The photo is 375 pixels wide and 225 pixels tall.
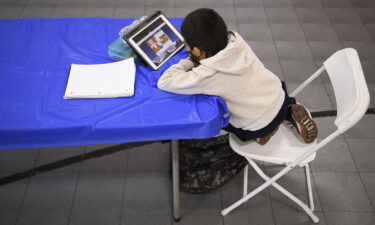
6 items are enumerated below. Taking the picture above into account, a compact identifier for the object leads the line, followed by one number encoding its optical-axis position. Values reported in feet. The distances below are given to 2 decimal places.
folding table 4.51
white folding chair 4.54
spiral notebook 4.84
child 4.63
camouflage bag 6.66
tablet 5.26
